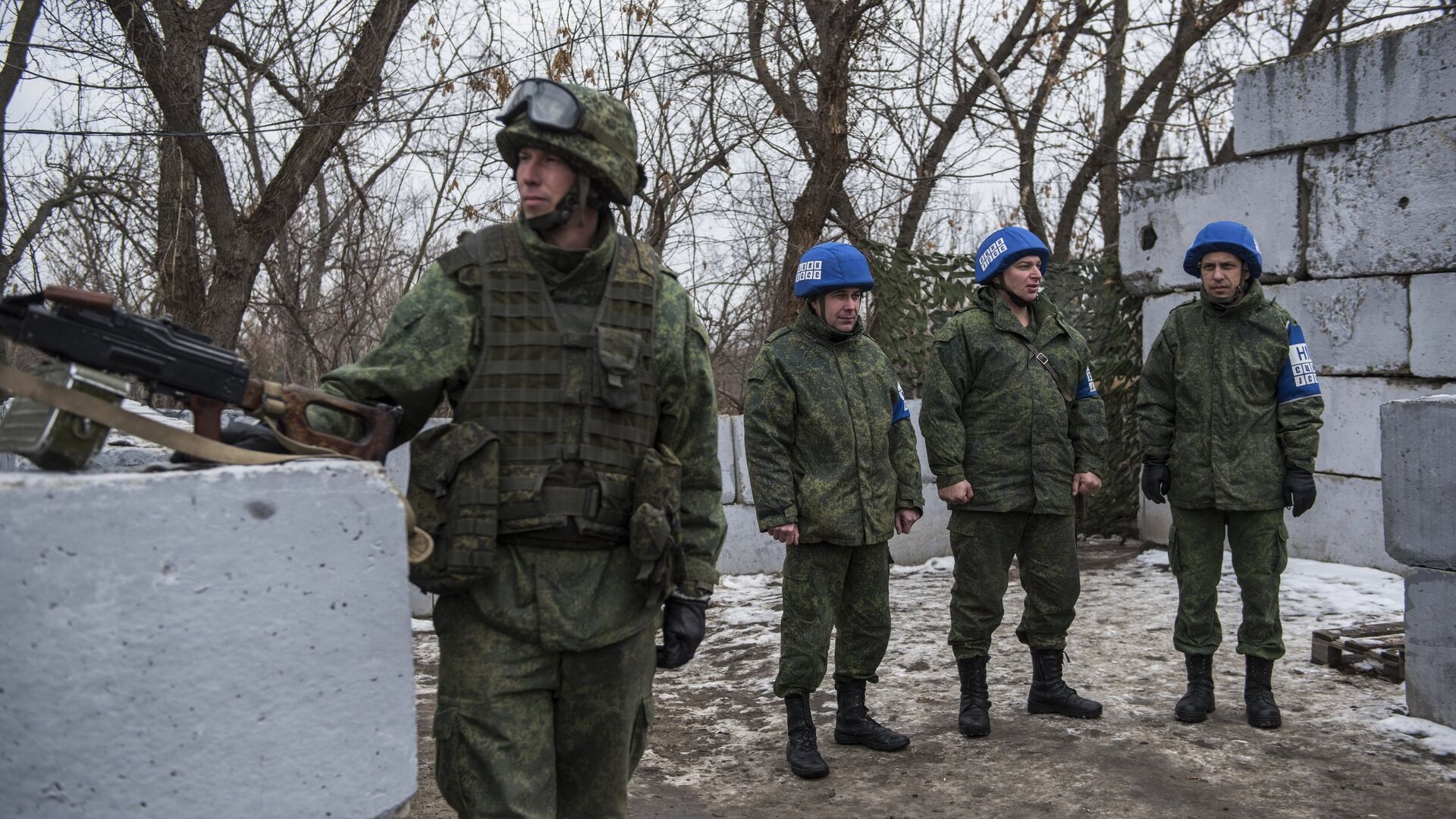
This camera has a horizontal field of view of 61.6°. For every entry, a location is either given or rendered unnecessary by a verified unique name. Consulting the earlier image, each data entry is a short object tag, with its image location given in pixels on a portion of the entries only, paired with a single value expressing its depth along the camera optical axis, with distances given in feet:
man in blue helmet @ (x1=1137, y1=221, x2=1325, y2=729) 14.93
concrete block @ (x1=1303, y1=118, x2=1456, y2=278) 21.08
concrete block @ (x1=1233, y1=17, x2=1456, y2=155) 21.06
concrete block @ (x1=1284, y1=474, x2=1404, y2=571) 22.57
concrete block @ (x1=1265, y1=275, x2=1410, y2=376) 22.06
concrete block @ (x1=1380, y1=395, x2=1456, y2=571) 14.16
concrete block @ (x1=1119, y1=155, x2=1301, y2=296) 23.67
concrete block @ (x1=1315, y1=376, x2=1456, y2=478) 22.38
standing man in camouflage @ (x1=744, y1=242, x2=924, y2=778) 13.97
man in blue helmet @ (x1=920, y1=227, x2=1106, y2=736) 15.14
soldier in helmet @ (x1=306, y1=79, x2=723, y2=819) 8.08
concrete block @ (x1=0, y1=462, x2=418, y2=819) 5.92
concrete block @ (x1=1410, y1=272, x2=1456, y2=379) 21.16
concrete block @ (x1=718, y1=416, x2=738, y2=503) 24.95
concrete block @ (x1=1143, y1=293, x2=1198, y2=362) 25.94
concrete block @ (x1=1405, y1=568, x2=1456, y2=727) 14.23
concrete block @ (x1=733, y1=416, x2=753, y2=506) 25.03
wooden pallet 16.35
